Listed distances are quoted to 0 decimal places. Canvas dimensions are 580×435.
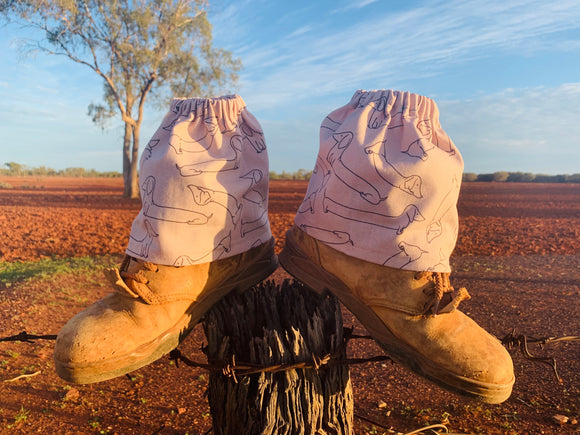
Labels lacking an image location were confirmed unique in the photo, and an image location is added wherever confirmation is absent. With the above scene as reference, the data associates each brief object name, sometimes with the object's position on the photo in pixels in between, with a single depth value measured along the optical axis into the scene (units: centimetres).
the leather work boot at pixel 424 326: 41
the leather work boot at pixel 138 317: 40
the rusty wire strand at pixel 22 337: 48
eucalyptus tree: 1353
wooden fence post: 39
